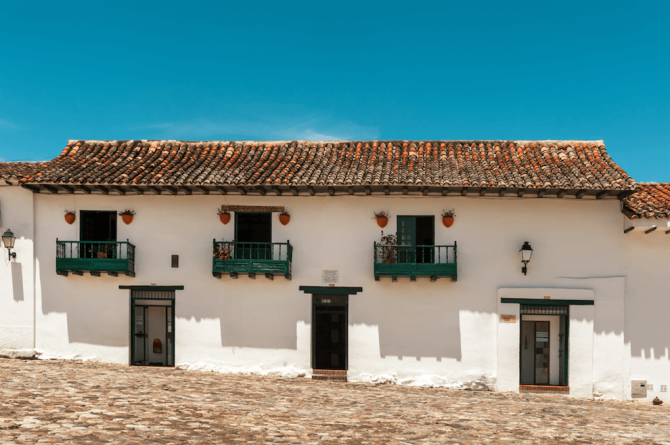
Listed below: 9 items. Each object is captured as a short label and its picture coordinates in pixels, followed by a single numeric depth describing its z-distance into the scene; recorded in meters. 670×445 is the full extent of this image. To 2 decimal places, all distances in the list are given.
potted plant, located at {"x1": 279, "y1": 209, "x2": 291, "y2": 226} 13.43
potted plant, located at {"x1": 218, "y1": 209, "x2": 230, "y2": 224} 13.52
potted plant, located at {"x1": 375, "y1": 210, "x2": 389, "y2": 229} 13.16
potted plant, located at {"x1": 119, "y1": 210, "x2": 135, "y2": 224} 13.76
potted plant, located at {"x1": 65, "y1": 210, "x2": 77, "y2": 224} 13.78
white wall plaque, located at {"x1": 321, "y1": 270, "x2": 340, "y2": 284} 13.36
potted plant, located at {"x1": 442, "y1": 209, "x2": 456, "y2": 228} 13.11
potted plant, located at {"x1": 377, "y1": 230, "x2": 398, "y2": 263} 13.04
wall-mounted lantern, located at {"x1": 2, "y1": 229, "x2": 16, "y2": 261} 13.45
